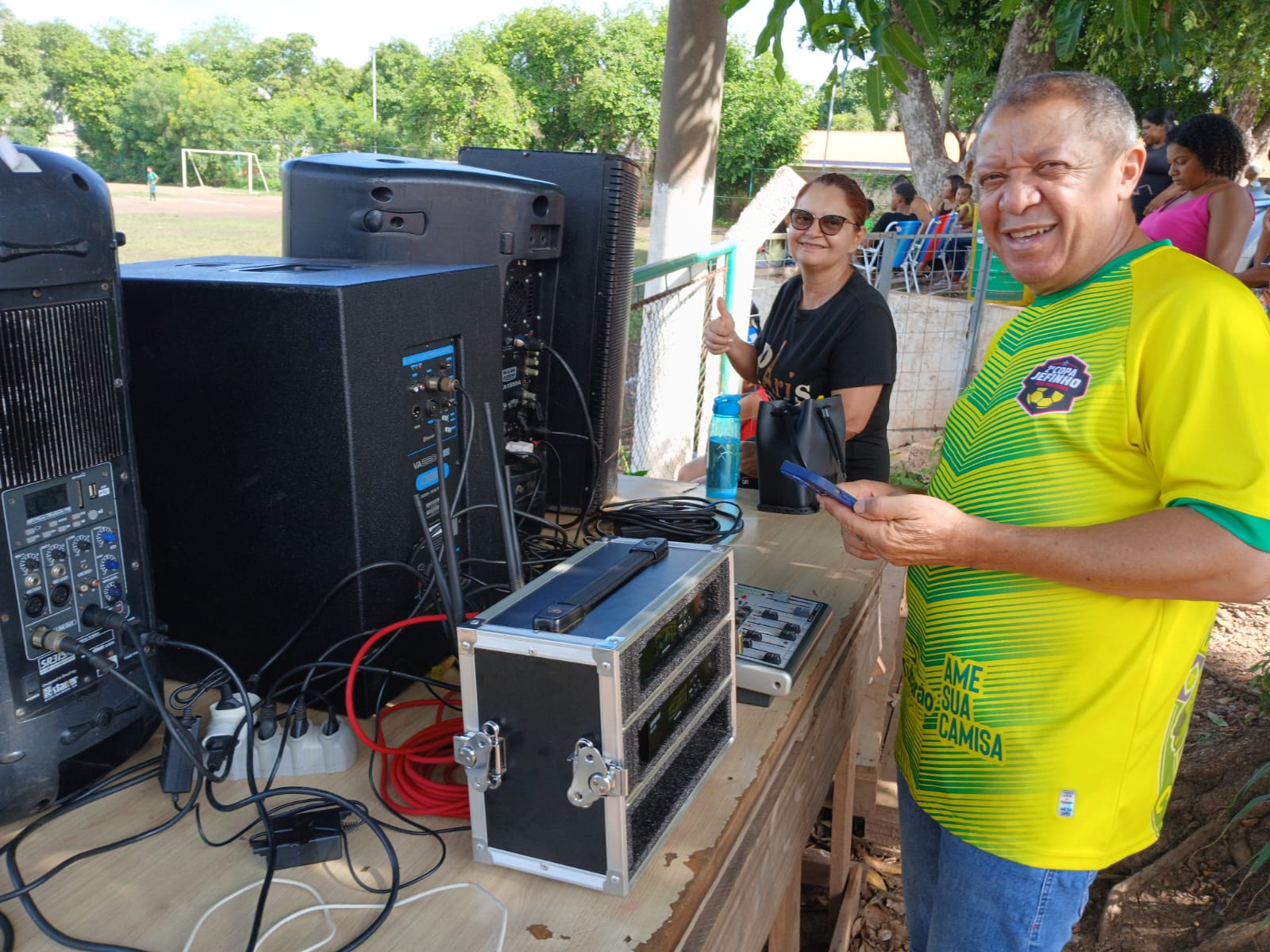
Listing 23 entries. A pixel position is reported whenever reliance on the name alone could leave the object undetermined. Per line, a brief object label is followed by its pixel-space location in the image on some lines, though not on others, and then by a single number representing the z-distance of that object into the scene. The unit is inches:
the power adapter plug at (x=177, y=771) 40.9
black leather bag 74.9
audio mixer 51.9
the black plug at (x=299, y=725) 43.5
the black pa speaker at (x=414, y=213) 58.5
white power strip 43.0
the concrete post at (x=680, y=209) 157.6
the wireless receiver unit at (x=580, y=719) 33.9
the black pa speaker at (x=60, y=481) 34.8
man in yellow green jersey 42.8
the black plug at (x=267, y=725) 42.8
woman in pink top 158.9
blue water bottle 84.3
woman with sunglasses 99.0
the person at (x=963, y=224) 383.2
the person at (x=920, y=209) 451.2
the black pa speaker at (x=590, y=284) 72.0
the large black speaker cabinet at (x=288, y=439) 43.8
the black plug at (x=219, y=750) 41.9
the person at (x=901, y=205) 448.5
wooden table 34.1
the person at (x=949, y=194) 436.1
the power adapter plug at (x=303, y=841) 37.6
